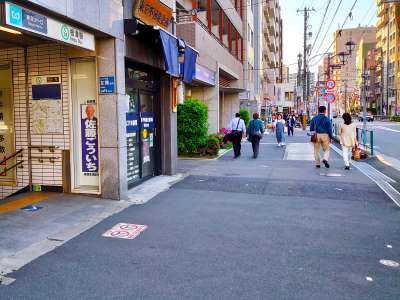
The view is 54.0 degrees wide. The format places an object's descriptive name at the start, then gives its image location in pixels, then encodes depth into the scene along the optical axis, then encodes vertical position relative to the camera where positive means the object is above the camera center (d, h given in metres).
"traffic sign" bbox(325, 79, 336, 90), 21.64 +2.23
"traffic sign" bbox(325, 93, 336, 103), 21.80 +1.56
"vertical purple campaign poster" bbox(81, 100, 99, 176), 8.20 -0.23
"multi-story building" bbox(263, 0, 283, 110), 54.64 +11.71
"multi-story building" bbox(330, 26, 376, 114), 121.75 +26.83
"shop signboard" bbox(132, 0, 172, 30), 8.58 +2.72
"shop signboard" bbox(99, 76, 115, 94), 7.82 +0.85
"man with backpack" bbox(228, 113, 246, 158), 16.34 -0.25
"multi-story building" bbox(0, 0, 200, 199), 7.84 +0.63
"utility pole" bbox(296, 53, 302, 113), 60.58 +9.02
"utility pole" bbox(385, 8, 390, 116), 89.12 +12.27
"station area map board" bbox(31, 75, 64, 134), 8.28 +0.52
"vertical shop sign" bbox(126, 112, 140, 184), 9.37 -0.49
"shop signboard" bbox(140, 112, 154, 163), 10.25 -0.13
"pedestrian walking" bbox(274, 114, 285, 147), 21.18 -0.29
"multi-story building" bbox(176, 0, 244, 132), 16.48 +3.90
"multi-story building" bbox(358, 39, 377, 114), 108.69 +17.20
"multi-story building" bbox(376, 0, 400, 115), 85.06 +13.91
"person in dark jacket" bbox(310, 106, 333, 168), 13.19 -0.33
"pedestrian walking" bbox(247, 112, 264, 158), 16.39 -0.30
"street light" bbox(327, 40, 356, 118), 23.28 +5.51
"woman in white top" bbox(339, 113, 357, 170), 12.80 -0.36
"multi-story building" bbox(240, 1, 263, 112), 32.88 +6.62
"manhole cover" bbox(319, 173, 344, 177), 11.76 -1.46
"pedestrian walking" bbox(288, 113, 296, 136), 31.65 +0.08
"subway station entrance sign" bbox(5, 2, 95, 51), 5.43 +1.59
